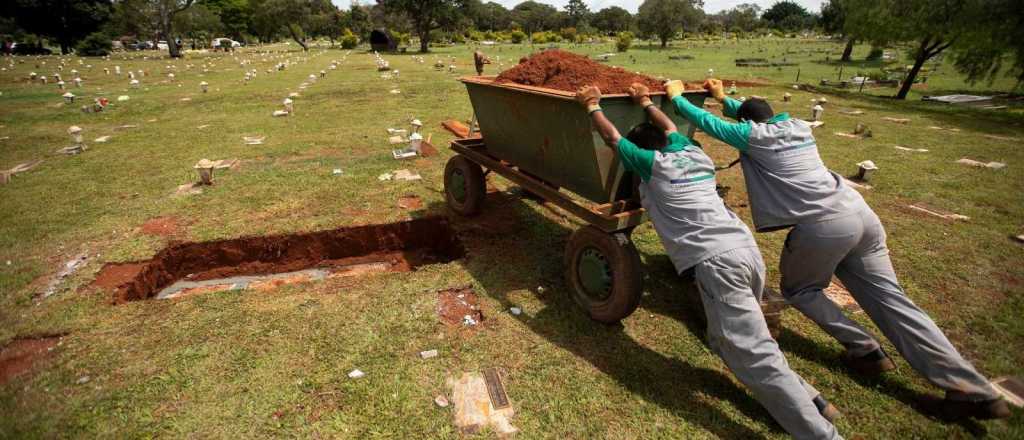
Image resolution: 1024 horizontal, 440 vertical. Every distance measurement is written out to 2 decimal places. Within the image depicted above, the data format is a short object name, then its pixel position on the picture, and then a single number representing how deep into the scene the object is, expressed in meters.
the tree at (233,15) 64.56
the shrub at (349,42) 43.25
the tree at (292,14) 45.28
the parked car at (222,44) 43.47
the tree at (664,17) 42.59
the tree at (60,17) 31.28
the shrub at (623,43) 35.88
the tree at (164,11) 29.06
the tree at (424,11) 34.34
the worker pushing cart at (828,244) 2.60
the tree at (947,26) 11.35
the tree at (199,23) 46.69
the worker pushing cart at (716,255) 2.23
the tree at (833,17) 36.59
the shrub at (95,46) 31.69
